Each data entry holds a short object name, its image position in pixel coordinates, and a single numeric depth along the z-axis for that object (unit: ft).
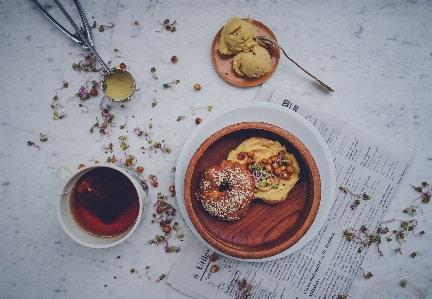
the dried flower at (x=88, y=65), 3.96
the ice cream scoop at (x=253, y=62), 3.60
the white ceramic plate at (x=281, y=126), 3.54
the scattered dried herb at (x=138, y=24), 3.98
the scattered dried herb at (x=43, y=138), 3.95
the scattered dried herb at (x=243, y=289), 3.92
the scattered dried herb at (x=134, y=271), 3.93
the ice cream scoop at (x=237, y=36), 3.60
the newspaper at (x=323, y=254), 3.92
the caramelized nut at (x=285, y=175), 3.44
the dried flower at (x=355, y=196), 3.94
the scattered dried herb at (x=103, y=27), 3.96
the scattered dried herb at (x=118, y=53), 3.96
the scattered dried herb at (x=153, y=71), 3.94
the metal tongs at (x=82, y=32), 3.79
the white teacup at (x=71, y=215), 3.23
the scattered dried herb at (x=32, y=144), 3.97
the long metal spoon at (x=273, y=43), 3.66
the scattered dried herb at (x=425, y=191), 4.00
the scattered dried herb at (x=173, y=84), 3.94
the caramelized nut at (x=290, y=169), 3.44
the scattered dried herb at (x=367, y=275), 3.96
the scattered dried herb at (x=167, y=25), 3.97
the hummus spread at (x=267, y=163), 3.47
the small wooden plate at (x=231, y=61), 3.77
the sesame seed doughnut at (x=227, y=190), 3.29
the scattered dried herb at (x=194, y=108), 3.93
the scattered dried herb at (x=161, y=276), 3.93
